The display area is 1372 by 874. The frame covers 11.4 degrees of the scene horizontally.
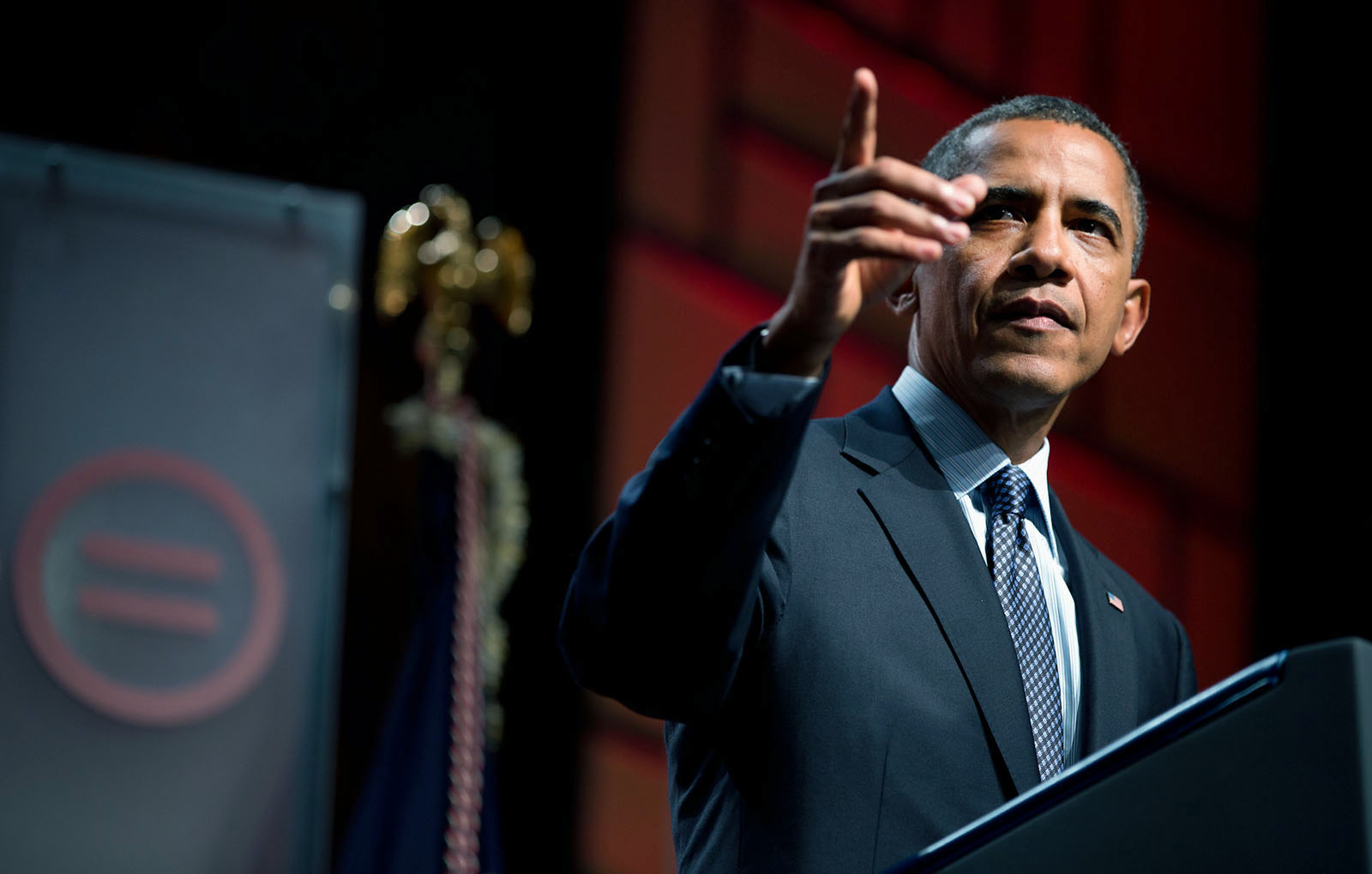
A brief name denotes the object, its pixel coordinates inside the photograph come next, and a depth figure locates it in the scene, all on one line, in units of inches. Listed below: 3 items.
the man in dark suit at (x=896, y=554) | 186.5
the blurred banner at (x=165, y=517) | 231.6
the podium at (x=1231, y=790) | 178.5
